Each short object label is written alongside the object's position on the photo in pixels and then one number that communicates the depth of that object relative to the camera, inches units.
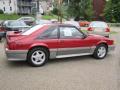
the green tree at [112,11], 807.5
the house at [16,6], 1249.7
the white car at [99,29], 303.9
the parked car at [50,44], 135.7
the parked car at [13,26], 300.2
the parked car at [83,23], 734.2
